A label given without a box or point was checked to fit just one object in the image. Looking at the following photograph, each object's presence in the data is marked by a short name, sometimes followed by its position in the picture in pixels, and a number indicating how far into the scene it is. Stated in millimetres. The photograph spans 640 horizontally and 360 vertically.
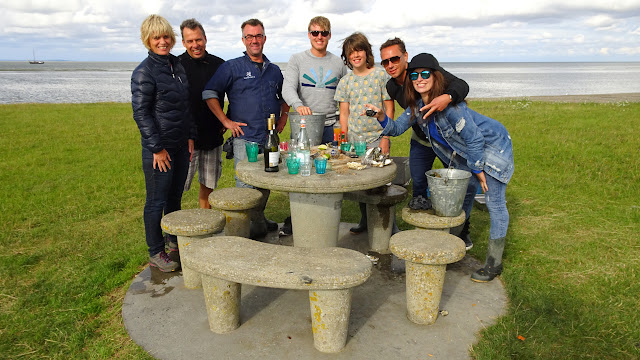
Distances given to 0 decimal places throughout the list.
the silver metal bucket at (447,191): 3840
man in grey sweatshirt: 5078
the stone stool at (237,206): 4594
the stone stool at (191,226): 3953
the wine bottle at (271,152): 3814
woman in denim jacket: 3861
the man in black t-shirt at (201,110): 5059
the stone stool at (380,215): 4969
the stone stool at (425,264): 3387
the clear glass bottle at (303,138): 4125
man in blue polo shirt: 4973
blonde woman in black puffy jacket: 4020
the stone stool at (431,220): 3930
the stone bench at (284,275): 2943
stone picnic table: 3566
